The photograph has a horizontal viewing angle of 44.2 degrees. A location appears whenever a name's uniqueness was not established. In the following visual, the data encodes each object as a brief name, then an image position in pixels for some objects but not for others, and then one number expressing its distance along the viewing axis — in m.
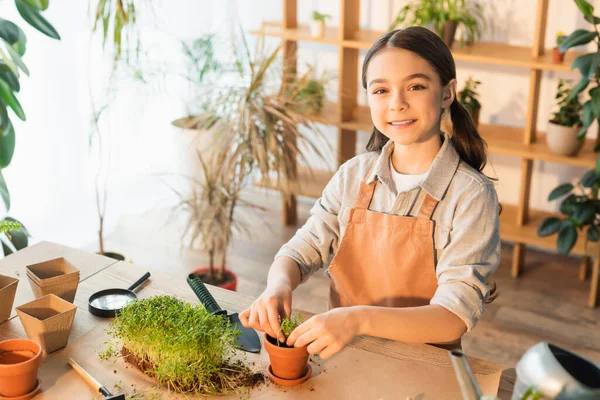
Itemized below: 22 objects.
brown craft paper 1.42
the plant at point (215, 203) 3.11
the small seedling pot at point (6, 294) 1.64
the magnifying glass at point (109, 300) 1.68
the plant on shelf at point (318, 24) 3.70
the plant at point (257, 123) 3.07
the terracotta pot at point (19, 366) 1.36
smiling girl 1.56
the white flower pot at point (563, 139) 3.25
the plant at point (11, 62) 2.12
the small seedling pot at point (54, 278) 1.64
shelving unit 3.30
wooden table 1.54
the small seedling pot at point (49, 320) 1.51
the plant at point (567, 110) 3.30
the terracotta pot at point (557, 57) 3.21
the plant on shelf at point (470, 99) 3.50
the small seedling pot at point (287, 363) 1.42
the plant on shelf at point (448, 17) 3.44
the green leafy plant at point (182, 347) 1.41
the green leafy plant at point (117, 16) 2.85
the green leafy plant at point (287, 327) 1.45
